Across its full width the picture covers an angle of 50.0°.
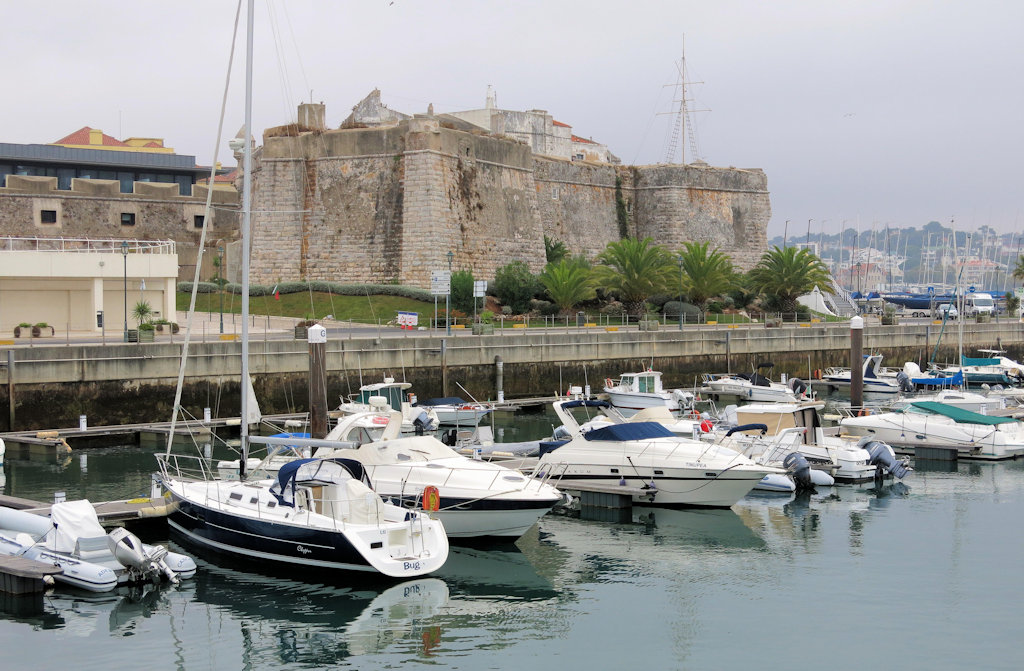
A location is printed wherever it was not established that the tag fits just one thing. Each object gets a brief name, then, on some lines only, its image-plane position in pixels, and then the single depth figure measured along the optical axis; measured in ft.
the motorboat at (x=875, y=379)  159.74
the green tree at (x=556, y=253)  214.90
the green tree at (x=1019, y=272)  269.44
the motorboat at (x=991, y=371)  169.07
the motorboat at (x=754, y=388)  144.87
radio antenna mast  265.54
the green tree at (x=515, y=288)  180.45
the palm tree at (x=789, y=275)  208.44
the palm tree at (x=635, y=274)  184.44
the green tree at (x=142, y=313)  141.59
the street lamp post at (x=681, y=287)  187.66
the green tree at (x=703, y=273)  197.06
